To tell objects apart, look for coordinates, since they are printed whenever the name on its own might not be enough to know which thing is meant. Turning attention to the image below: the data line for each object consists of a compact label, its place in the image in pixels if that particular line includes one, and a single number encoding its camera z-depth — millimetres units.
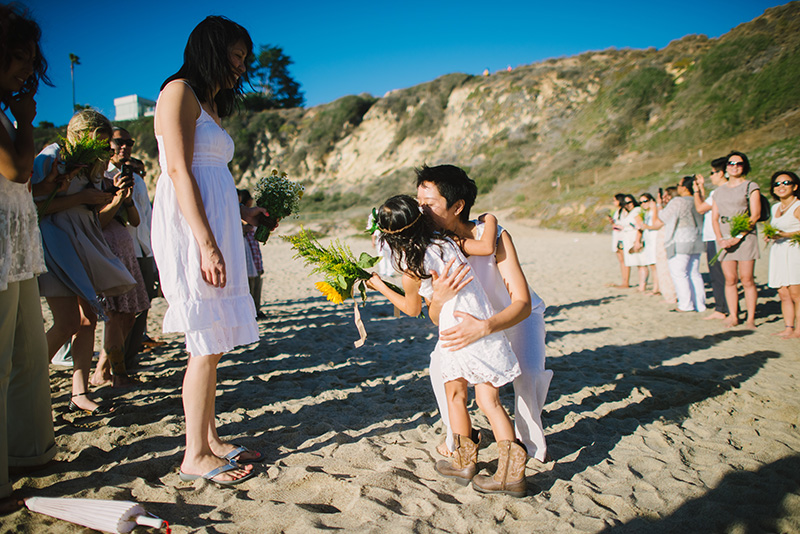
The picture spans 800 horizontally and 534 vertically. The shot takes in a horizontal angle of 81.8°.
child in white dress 2381
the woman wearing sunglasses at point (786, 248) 5094
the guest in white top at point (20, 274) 2037
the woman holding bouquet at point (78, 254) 3098
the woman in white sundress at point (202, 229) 2230
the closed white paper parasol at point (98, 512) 1912
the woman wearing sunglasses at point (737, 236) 5668
